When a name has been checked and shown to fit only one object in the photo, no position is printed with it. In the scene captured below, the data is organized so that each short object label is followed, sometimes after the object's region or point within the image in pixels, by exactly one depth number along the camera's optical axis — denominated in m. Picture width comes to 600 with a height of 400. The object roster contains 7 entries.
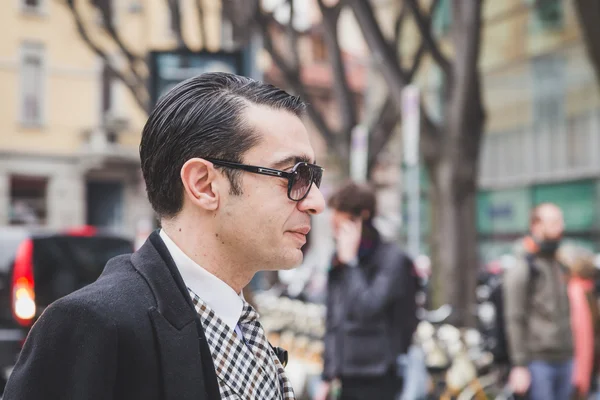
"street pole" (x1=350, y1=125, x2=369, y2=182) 11.95
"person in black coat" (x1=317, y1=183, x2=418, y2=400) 4.91
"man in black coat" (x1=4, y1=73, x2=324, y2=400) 1.59
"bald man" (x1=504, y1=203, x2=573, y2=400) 5.86
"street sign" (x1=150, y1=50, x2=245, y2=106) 8.43
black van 7.98
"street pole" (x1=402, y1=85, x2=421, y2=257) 9.37
